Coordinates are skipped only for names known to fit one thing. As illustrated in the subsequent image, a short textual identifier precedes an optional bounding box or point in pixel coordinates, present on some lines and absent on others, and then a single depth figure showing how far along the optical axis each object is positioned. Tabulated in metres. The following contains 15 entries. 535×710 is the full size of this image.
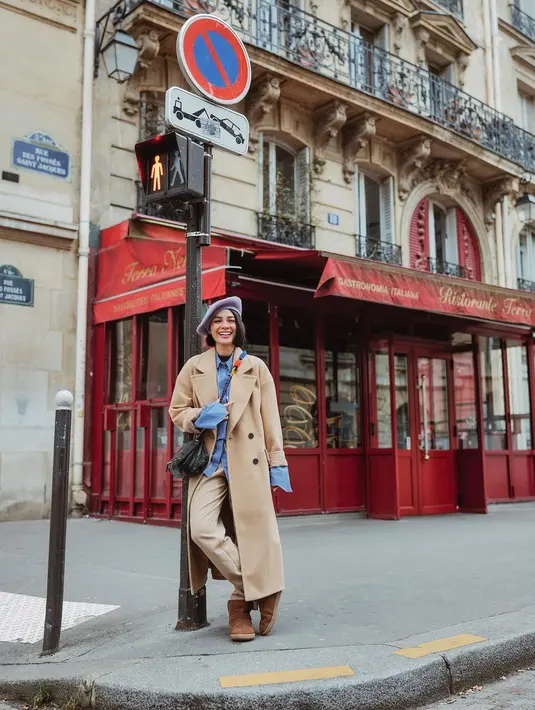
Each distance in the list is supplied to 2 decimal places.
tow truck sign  4.23
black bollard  3.80
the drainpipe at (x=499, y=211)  15.38
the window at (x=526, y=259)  16.19
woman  3.82
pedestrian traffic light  4.19
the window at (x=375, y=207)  13.08
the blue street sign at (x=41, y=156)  9.29
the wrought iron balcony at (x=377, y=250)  12.72
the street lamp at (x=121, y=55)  9.73
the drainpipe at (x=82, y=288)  9.38
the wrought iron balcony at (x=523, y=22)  17.19
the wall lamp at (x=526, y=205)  14.72
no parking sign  4.43
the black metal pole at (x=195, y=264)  4.34
